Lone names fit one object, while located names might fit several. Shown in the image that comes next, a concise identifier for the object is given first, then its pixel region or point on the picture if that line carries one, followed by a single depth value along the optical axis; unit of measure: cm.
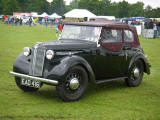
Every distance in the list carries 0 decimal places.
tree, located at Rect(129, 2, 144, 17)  12594
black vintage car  576
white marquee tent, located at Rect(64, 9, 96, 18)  4132
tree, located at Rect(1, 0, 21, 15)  10569
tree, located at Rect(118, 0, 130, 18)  11906
